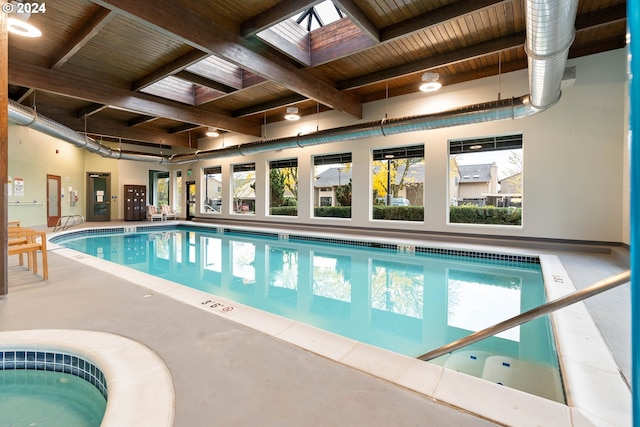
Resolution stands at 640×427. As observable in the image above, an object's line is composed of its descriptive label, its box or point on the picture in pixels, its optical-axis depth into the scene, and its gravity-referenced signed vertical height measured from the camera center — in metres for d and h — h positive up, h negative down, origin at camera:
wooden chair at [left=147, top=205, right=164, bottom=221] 12.04 -0.27
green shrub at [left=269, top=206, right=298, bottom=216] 10.82 -0.09
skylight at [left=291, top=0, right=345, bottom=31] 5.32 +3.53
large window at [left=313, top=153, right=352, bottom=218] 8.60 +0.76
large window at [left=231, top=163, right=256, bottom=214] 10.73 +0.74
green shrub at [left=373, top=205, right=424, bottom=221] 7.53 -0.13
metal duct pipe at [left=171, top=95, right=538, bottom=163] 4.86 +1.61
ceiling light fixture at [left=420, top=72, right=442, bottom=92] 4.91 +2.11
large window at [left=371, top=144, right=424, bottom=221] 7.60 +0.58
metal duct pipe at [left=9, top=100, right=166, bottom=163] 5.58 +1.73
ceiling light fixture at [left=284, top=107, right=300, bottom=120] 6.49 +2.09
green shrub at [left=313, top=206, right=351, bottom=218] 9.07 -0.11
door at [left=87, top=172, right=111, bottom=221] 11.46 +0.42
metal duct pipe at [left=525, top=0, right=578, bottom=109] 2.52 +1.64
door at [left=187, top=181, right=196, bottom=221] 12.59 +0.27
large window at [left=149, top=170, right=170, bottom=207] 13.52 +0.93
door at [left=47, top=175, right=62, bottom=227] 9.27 +0.25
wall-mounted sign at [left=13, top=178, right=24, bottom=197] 7.58 +0.52
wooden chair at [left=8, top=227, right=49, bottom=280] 2.95 -0.39
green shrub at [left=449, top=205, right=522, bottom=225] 6.40 -0.16
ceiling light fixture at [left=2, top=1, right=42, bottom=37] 2.87 +1.85
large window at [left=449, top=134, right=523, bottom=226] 6.26 +0.62
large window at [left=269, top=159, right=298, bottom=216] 10.88 +0.58
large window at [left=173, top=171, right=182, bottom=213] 13.30 +0.50
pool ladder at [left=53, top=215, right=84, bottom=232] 9.50 -0.45
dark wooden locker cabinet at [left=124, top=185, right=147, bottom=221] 12.12 +0.21
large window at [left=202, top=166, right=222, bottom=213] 11.88 +0.67
